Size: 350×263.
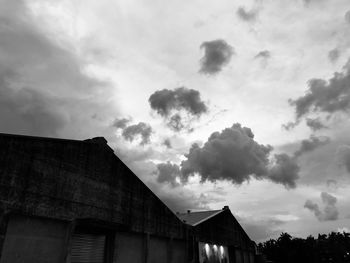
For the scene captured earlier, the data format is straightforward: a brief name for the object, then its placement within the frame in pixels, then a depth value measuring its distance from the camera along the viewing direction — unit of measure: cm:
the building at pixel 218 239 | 2738
